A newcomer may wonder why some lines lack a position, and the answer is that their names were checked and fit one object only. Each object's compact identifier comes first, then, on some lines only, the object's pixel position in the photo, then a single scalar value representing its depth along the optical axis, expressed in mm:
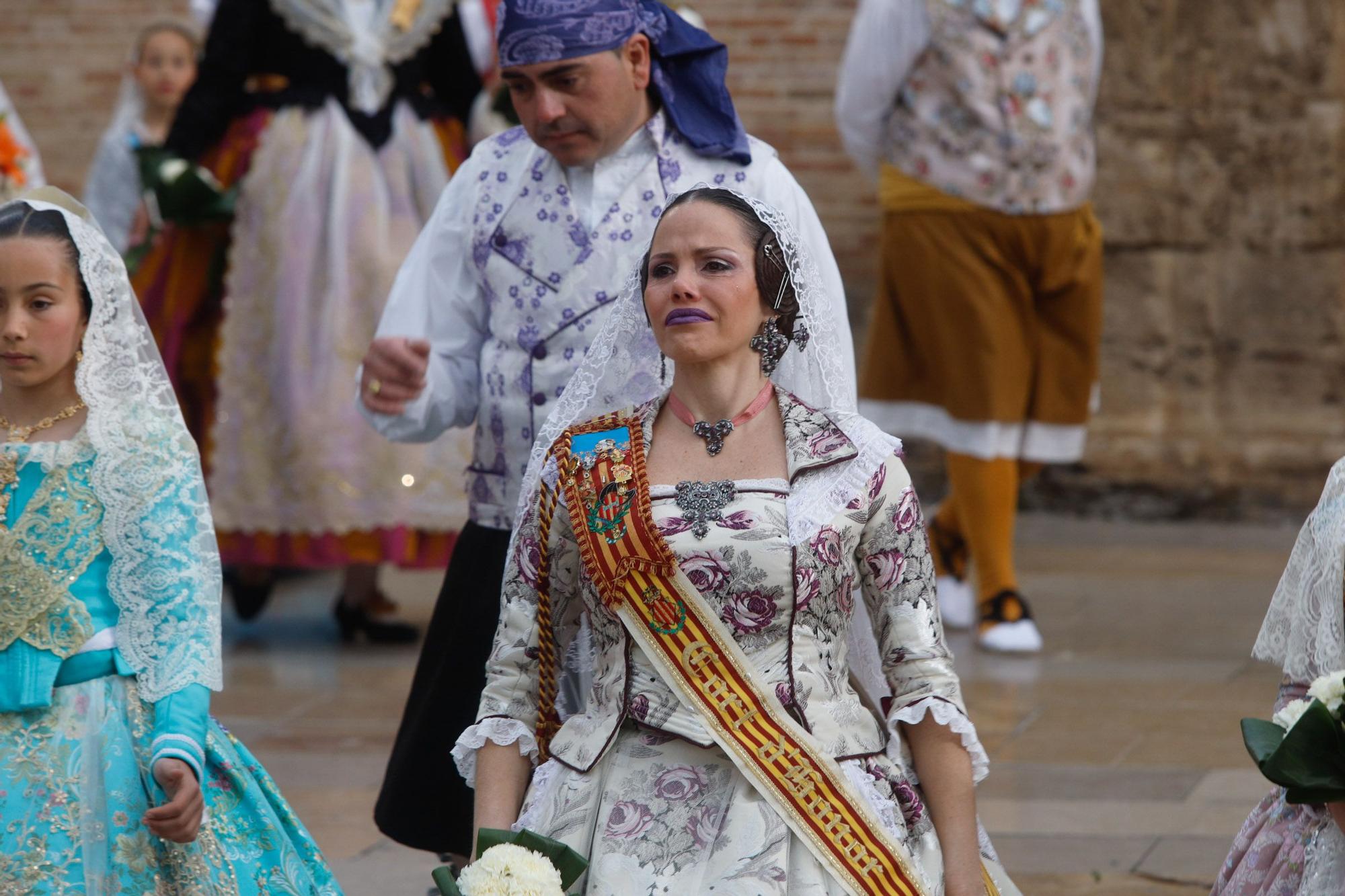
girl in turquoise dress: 6625
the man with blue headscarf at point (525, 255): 7617
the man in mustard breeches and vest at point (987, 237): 13227
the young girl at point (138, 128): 18234
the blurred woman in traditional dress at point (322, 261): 13727
